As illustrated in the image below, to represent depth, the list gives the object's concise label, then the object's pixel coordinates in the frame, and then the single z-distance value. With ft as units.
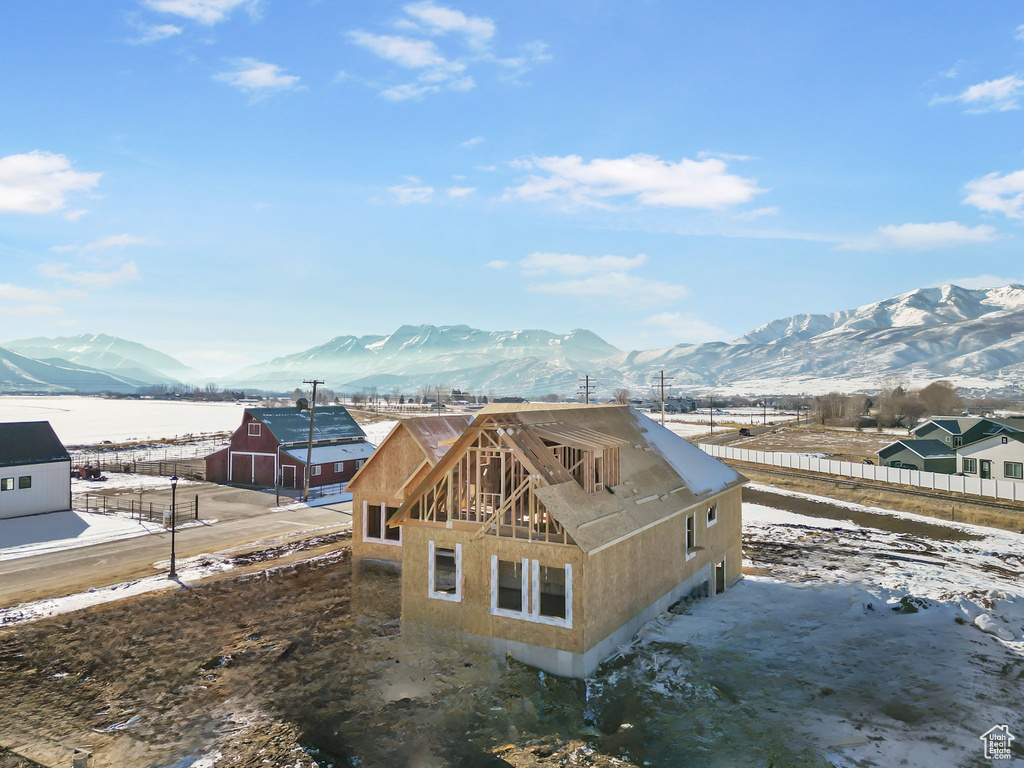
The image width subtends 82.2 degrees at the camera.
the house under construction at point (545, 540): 56.49
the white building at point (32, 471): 123.95
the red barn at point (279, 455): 171.42
